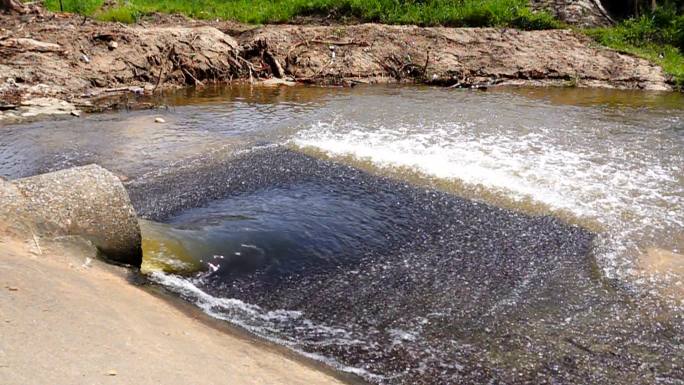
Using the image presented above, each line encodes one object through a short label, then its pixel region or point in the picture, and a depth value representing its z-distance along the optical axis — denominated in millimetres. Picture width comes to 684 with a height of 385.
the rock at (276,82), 16312
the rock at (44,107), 11928
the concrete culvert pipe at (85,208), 5004
